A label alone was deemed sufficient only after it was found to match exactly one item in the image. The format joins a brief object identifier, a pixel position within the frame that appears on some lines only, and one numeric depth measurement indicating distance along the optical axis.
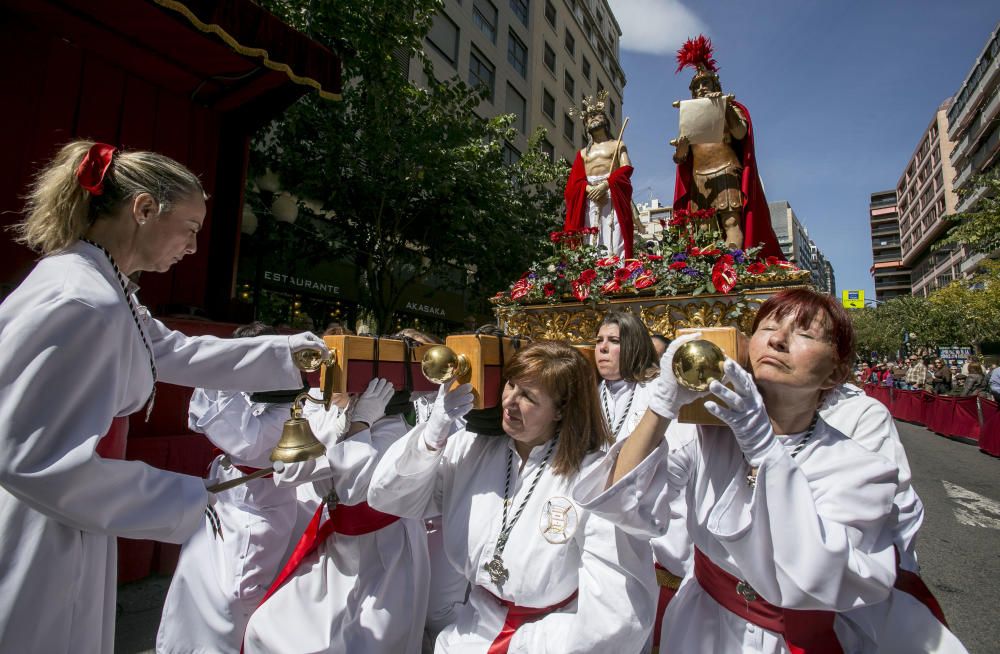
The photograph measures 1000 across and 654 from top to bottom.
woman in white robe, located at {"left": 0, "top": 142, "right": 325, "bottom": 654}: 1.29
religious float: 4.45
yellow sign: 36.19
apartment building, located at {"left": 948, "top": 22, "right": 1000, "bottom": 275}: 45.87
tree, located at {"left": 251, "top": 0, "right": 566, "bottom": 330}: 8.53
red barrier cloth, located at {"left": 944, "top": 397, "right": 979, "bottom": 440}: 12.91
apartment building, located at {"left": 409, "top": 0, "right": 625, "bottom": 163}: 20.83
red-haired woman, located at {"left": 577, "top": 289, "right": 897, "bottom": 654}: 1.36
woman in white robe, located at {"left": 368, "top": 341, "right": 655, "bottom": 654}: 1.80
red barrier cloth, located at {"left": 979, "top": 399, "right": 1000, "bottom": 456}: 10.91
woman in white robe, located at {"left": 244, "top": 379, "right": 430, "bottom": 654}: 2.39
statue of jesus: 6.45
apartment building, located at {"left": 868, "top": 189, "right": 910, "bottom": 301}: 104.50
